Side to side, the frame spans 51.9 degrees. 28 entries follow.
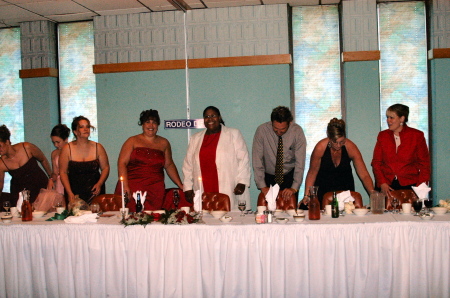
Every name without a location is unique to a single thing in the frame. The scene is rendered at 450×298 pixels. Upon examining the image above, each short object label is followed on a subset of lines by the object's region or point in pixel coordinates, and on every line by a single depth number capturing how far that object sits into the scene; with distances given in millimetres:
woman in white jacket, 5133
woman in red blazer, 4703
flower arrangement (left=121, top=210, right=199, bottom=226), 3414
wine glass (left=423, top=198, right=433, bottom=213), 3424
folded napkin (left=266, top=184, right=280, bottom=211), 3555
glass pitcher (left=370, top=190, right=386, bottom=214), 3623
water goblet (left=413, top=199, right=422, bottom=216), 3420
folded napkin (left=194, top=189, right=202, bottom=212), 3674
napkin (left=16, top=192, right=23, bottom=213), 4002
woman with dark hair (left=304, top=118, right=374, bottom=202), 4430
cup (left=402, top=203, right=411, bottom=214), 3573
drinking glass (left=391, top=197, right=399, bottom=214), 3695
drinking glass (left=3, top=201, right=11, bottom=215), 3848
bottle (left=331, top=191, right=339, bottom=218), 3503
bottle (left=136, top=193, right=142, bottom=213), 3719
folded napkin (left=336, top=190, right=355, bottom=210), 3780
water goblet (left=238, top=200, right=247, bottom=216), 3664
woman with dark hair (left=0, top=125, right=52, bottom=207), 5320
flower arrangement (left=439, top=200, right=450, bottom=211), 3558
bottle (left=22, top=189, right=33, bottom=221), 3760
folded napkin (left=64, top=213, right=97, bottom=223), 3568
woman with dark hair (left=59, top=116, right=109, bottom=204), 5145
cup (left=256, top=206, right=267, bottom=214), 3781
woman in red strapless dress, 5207
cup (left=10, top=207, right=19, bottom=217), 3992
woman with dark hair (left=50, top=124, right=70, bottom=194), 5633
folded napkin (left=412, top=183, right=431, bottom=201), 3576
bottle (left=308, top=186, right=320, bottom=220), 3447
